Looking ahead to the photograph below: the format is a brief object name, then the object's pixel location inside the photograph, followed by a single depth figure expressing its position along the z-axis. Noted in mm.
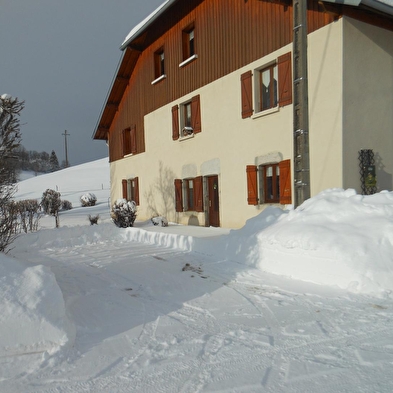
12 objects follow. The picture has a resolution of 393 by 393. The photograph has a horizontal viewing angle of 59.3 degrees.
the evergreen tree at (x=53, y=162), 97750
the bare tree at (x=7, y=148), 5617
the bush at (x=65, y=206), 27547
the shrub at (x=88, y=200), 28828
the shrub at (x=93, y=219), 14266
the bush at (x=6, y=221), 5918
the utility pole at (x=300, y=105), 6832
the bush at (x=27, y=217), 11262
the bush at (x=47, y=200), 20750
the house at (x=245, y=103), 8117
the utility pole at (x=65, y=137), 67688
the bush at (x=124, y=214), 13000
